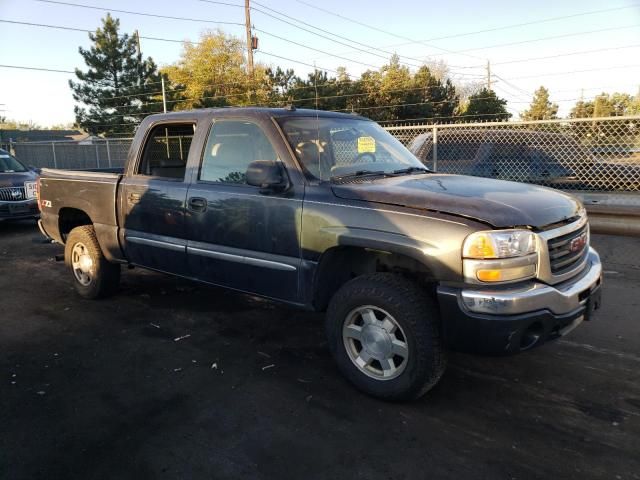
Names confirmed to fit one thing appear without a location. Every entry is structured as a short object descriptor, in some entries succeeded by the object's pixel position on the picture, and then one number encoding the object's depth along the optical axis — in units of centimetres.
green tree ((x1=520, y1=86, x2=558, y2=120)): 4882
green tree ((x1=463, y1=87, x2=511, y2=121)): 3748
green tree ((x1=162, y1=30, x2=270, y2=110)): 3869
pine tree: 4103
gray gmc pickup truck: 277
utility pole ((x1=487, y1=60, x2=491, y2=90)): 5334
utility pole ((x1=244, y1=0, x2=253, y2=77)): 3044
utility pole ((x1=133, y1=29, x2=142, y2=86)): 4234
